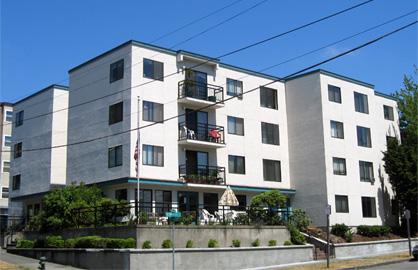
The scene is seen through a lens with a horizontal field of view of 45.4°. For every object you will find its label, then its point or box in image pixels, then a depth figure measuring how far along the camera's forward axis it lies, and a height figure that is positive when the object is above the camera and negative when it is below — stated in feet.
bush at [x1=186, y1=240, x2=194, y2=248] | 77.82 -3.45
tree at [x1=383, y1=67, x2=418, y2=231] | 128.47 +13.13
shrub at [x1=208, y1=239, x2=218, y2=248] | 80.69 -3.48
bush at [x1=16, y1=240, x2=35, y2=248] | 93.54 -3.73
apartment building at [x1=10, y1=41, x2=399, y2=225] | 103.19 +19.67
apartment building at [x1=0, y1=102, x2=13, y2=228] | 182.29 +27.19
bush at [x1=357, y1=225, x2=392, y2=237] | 119.14 -2.83
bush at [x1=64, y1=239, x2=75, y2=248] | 82.30 -3.23
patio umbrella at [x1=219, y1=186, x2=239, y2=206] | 95.35 +4.14
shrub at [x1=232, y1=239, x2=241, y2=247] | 84.94 -3.71
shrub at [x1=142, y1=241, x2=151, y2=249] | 72.90 -3.29
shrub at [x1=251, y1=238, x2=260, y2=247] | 88.12 -3.93
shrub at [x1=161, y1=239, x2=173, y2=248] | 75.17 -3.28
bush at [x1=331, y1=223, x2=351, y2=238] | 111.65 -2.35
